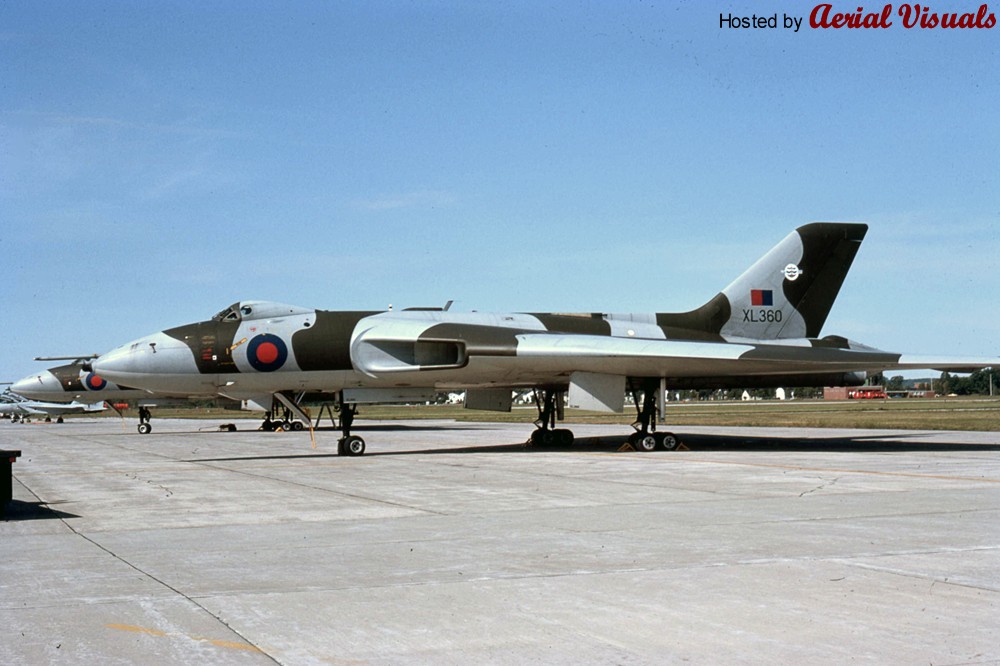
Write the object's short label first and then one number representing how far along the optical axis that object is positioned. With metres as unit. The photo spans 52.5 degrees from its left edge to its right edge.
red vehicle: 116.32
